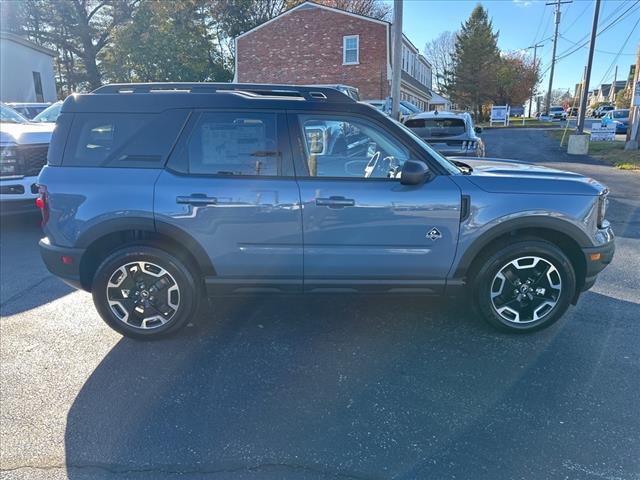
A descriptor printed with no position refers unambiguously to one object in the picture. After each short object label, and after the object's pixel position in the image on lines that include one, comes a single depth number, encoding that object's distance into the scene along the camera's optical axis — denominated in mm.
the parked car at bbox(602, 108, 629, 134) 30884
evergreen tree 50969
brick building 25000
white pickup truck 6562
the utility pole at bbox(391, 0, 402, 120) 10875
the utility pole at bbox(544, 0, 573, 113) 37469
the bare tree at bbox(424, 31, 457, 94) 56662
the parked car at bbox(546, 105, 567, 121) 54766
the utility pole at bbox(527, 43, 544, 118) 59438
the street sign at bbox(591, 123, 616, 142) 21656
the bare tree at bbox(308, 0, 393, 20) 41250
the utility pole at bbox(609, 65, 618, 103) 86706
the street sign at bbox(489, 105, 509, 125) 42438
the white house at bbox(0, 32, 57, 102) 24344
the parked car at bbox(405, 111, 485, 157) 9258
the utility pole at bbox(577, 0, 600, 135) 15567
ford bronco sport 3418
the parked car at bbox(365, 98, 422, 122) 17766
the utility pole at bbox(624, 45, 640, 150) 16172
